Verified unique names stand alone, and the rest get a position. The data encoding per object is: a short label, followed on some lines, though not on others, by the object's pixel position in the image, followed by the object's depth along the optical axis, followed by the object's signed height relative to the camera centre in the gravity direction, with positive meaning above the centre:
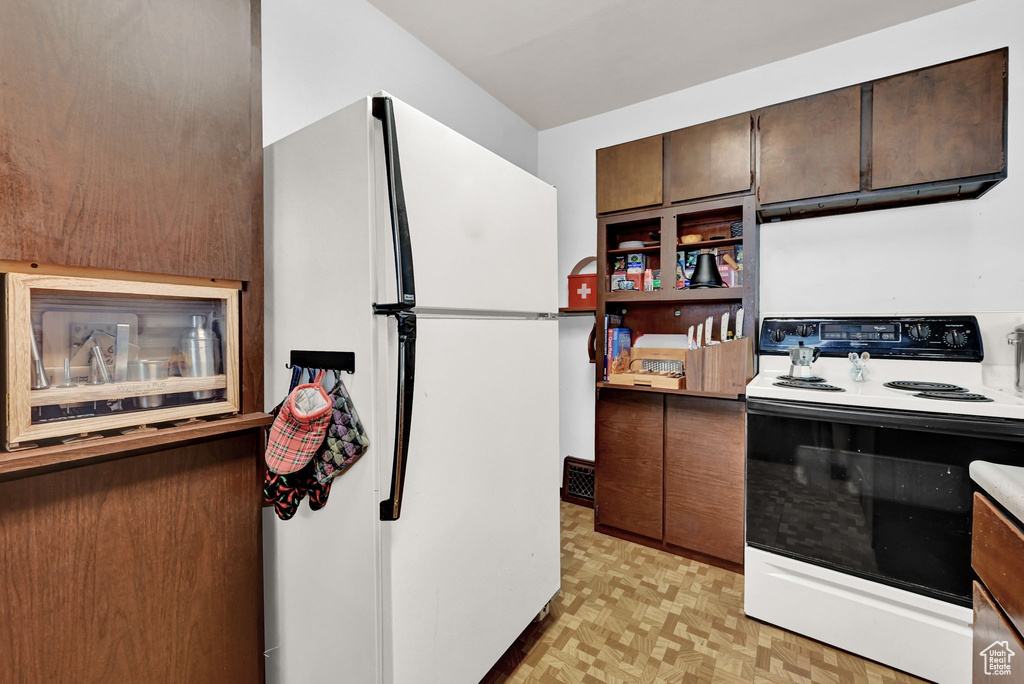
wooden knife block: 2.12 -0.15
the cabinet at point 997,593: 0.64 -0.43
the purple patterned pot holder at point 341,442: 1.10 -0.27
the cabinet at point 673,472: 2.15 -0.74
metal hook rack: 1.12 -0.06
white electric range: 1.45 -0.57
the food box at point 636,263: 2.71 +0.50
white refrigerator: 1.07 -0.13
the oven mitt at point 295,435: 1.10 -0.26
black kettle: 2.34 +0.37
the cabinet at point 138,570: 0.89 -0.56
